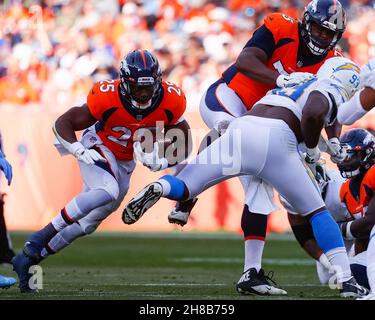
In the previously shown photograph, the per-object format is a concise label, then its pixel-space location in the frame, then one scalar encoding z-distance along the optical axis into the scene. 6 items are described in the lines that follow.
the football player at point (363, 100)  9.73
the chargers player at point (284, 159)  10.71
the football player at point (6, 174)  11.80
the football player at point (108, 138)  12.47
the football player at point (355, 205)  11.91
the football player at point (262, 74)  12.11
